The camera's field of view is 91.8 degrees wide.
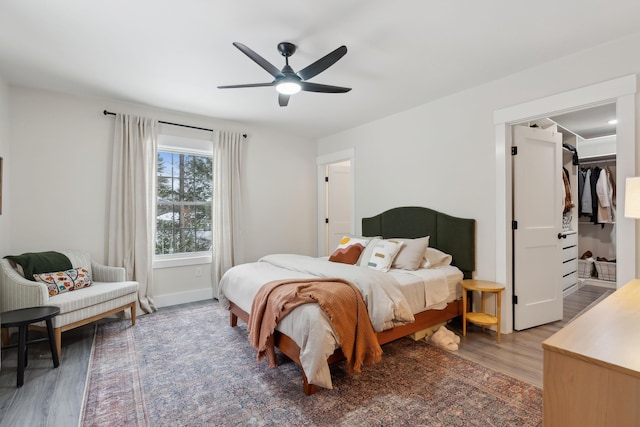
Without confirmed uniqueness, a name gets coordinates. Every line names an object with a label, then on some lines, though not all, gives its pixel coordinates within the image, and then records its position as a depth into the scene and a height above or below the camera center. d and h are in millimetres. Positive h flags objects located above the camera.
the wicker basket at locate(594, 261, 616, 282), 4766 -960
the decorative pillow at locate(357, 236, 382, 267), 3486 -487
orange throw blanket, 2193 -764
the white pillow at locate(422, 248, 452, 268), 3404 -545
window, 4367 +151
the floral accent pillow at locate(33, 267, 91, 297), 2972 -674
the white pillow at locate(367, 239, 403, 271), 3302 -481
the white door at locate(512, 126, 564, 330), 3197 -183
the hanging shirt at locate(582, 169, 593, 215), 4996 +195
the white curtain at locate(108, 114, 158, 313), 3807 +110
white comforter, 2033 -731
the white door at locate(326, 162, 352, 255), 5609 +137
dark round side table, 2242 -809
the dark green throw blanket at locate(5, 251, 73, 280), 2979 -494
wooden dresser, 930 -535
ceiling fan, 2189 +1069
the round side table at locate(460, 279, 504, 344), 2979 -929
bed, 2082 -709
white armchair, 2697 -786
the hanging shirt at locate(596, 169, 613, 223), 4871 +169
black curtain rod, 3775 +1208
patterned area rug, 1889 -1263
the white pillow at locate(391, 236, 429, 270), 3289 -482
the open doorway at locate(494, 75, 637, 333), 2395 +509
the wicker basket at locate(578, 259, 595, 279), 5086 -987
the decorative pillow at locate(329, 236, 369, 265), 3645 -491
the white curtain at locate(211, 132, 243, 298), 4535 +78
